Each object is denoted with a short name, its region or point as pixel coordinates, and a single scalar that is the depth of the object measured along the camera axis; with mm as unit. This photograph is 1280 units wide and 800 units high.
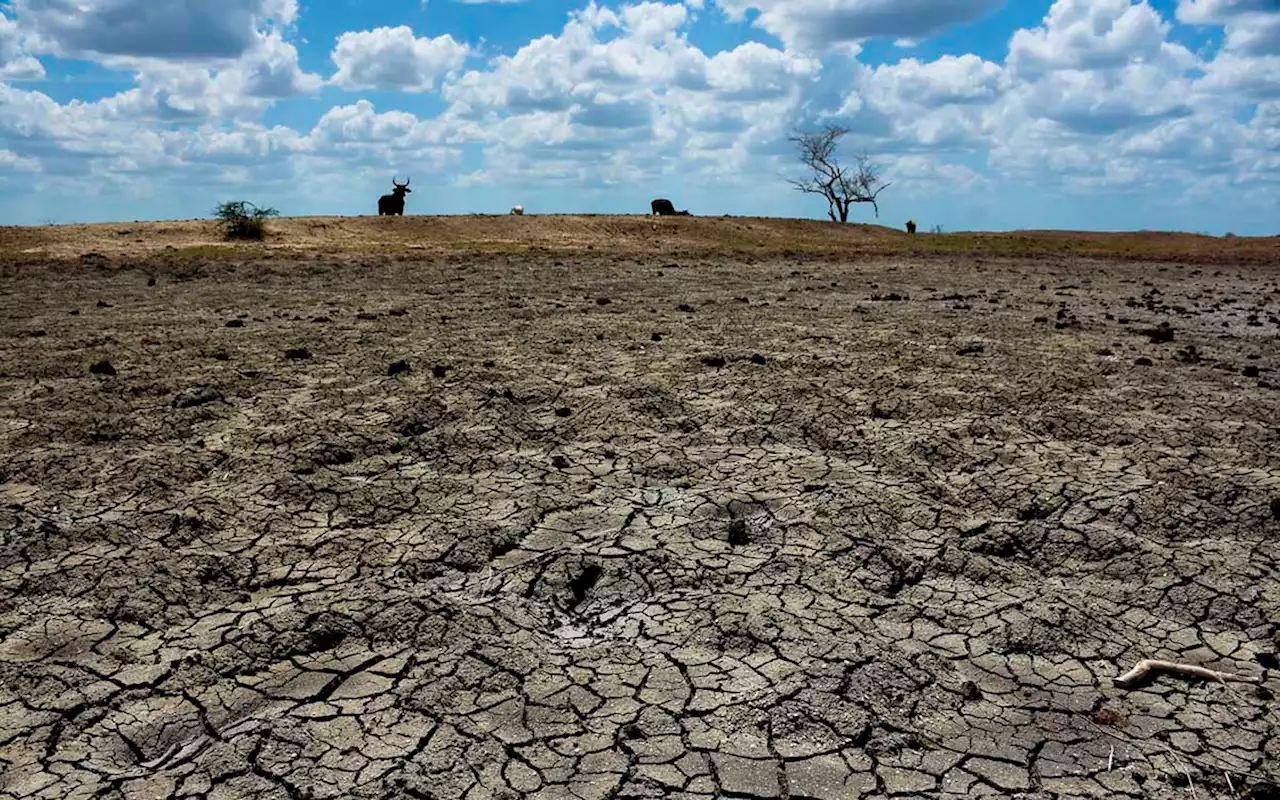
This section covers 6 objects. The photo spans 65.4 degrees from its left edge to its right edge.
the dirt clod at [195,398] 6352
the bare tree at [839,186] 50531
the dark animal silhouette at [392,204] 35697
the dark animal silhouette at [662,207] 42188
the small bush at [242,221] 24234
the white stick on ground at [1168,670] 3320
